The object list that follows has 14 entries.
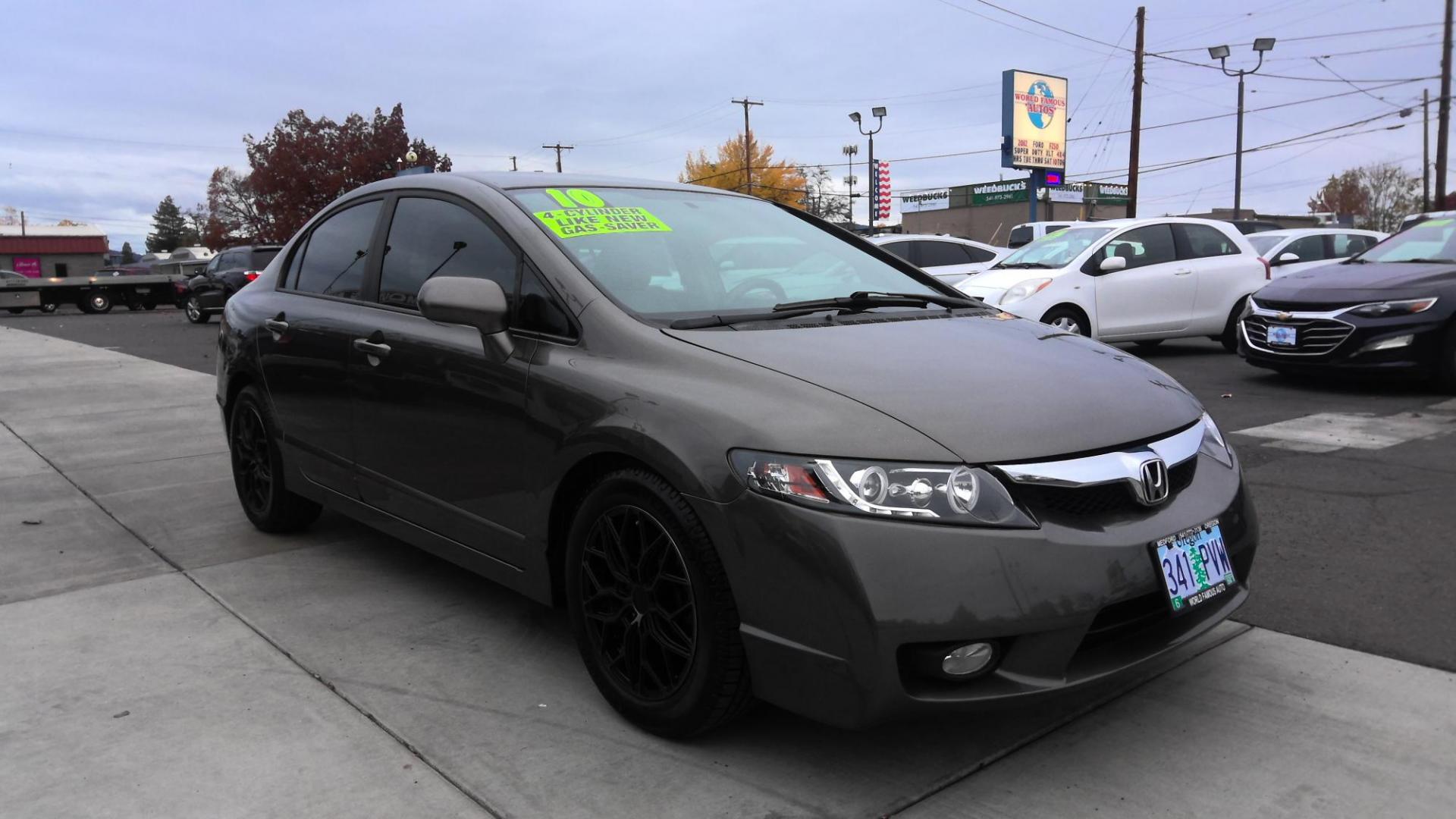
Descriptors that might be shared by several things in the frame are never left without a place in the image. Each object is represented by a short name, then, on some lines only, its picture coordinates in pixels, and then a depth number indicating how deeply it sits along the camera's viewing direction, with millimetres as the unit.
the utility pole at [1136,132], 28688
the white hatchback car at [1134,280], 10719
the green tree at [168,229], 127688
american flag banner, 56594
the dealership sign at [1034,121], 32469
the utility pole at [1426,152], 37694
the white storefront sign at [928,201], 85688
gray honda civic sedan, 2344
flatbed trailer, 30891
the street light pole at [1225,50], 31750
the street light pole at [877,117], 44750
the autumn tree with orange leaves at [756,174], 69125
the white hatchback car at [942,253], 14727
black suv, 21797
